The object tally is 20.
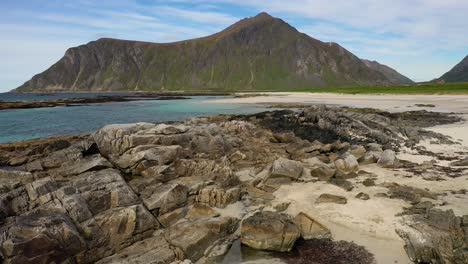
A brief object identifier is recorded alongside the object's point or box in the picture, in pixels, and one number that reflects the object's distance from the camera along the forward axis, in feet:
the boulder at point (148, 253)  39.63
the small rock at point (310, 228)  45.44
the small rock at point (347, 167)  67.09
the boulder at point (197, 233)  42.22
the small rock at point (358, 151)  79.10
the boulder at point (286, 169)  65.39
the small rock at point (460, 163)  72.11
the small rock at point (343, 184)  59.18
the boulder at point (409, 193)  52.90
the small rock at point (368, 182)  61.00
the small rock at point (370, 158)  76.74
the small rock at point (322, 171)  66.49
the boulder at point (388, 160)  72.90
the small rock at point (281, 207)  53.10
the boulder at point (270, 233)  42.86
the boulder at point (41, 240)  35.94
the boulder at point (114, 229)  41.45
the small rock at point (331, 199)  53.48
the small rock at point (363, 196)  54.19
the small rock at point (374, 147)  84.52
